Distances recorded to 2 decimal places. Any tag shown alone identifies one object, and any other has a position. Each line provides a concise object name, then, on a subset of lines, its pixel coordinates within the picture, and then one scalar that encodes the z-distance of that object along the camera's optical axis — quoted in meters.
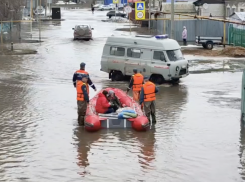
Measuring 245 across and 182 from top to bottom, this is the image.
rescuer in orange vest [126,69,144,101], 18.59
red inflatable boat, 15.77
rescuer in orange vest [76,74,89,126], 16.47
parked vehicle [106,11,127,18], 80.74
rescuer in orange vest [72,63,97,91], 17.48
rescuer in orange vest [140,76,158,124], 16.47
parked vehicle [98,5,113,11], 109.19
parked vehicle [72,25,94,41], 45.62
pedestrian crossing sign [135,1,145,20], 40.88
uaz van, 24.02
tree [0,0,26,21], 48.31
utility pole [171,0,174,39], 33.44
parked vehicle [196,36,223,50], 39.31
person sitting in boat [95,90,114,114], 16.44
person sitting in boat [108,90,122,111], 16.72
